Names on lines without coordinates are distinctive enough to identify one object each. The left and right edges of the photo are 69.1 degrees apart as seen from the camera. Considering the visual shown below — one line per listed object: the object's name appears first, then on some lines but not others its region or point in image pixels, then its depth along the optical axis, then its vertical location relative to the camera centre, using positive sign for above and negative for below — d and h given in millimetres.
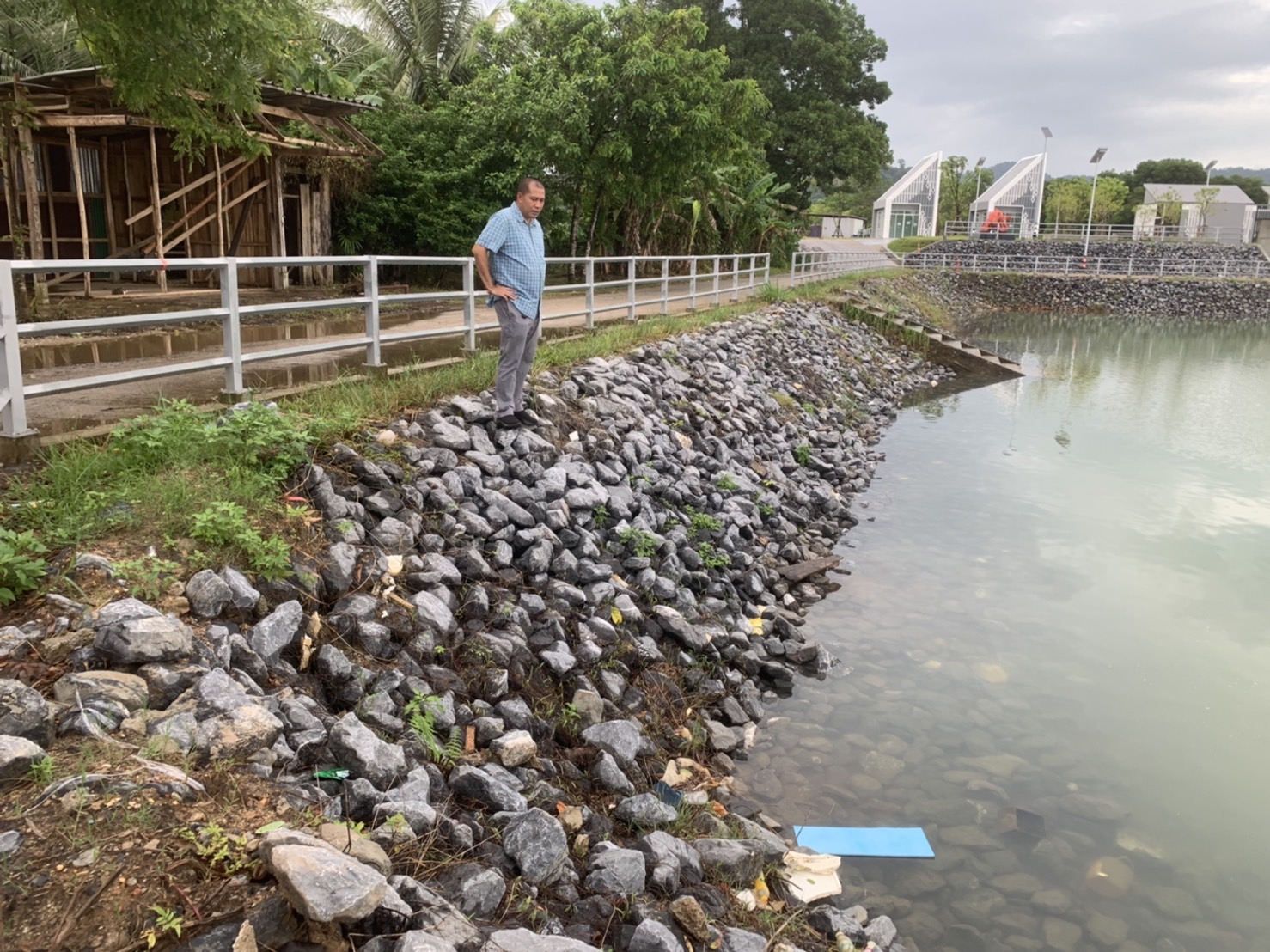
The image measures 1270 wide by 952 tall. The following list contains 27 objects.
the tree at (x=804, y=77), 40188 +8463
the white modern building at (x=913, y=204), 66875 +4971
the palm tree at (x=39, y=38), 20500 +4883
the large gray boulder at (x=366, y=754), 3498 -1843
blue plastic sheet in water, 4891 -2992
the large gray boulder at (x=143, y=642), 3449 -1411
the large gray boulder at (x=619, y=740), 4680 -2358
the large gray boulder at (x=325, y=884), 2465 -1658
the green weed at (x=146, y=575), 3865 -1321
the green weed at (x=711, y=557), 7613 -2342
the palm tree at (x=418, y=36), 26125 +6404
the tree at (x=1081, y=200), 72562 +5897
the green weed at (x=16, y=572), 3754 -1267
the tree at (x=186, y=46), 7570 +1863
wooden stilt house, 13539 +1365
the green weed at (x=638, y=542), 6923 -2015
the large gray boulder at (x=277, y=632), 3986 -1595
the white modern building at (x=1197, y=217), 66938 +4534
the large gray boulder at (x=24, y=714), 2982 -1456
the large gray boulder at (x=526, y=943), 2705 -1965
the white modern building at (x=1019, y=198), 65688 +5493
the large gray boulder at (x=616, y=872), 3465 -2254
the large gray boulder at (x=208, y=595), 3959 -1411
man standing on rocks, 6453 -41
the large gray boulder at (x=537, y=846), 3324 -2077
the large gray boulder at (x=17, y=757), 2809 -1500
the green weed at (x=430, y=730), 3928 -1970
